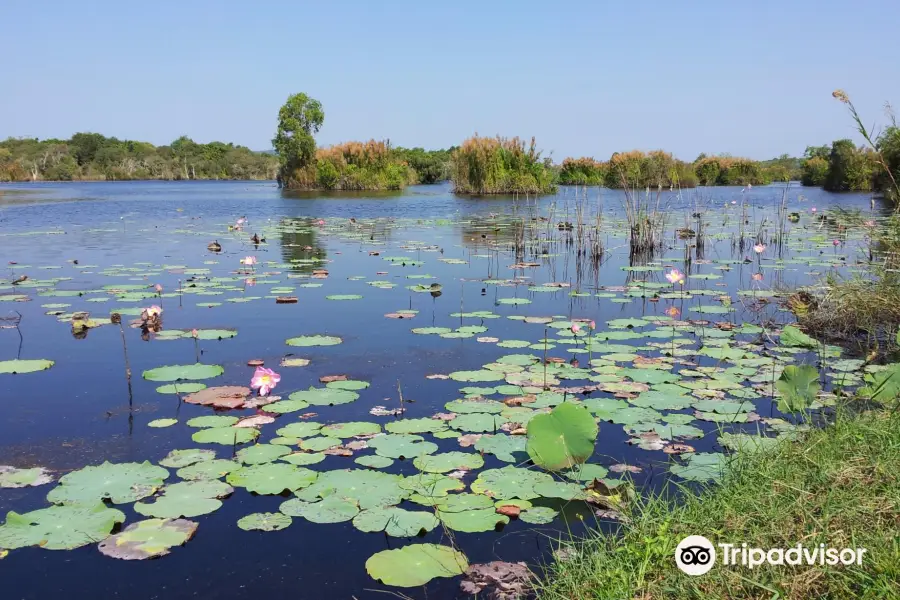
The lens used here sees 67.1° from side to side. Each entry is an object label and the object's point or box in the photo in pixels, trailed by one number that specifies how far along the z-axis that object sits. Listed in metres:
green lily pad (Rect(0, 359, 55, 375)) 4.23
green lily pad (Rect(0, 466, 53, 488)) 2.76
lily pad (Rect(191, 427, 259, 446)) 3.17
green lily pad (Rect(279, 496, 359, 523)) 2.49
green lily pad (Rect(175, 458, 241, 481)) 2.82
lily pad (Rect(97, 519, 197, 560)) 2.27
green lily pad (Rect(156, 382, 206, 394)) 3.89
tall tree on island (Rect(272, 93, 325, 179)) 30.80
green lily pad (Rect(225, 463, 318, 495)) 2.72
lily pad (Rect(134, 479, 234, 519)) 2.52
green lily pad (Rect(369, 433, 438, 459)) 3.03
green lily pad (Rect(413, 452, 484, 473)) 2.89
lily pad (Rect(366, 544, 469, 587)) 2.12
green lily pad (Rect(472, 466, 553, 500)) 2.65
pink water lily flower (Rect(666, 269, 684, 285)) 5.45
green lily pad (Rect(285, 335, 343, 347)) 4.93
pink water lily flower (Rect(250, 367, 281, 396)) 3.30
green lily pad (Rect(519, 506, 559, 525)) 2.47
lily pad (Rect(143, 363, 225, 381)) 4.11
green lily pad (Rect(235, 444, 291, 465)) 2.96
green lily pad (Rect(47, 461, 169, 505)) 2.61
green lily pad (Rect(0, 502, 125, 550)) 2.29
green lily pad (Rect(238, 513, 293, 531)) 2.45
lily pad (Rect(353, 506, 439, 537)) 2.38
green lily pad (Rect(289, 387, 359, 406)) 3.71
